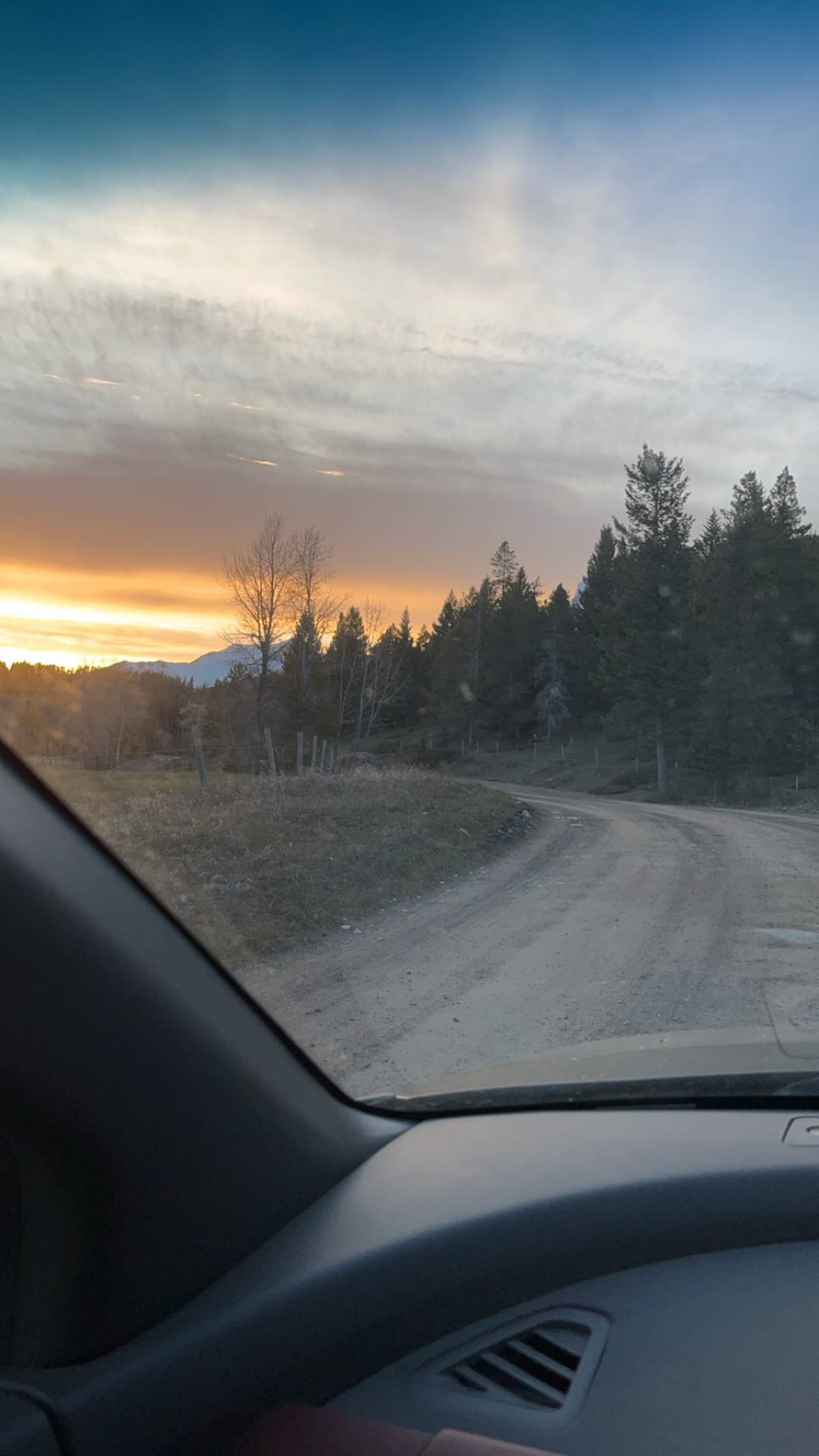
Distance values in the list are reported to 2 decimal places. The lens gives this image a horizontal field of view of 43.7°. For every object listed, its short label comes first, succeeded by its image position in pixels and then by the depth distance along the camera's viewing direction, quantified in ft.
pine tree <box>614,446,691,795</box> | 122.52
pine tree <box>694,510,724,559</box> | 131.34
